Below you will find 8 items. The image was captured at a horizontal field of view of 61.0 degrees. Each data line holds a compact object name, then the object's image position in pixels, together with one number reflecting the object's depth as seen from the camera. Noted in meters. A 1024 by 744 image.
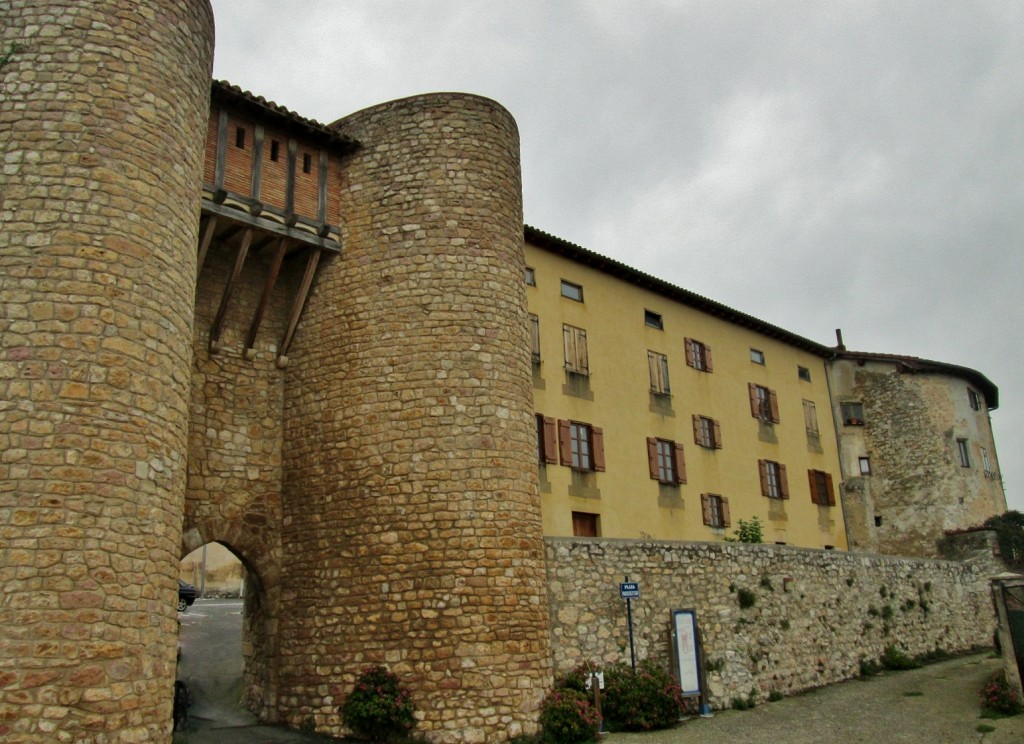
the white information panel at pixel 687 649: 15.23
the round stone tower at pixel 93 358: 8.68
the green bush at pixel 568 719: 12.47
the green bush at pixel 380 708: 12.02
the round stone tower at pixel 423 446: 12.55
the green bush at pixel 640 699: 13.67
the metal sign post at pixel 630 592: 14.52
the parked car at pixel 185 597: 25.08
